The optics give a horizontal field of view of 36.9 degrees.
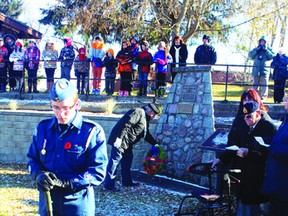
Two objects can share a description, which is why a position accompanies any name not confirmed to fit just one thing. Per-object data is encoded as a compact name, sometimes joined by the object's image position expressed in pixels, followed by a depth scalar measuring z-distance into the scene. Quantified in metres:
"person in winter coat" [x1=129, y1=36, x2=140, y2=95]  11.43
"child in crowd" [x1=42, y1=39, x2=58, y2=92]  12.56
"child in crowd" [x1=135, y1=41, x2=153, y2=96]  11.23
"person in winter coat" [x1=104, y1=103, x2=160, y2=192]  7.68
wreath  8.65
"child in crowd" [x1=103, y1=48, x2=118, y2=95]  11.69
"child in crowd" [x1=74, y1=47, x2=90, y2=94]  12.09
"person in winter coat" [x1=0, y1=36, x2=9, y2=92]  12.95
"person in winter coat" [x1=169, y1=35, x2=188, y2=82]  11.43
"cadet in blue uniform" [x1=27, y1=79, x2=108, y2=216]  3.31
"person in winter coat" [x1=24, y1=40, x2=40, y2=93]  12.59
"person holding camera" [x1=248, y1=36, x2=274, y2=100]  10.78
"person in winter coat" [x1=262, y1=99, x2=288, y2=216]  3.94
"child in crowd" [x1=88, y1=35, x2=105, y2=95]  11.92
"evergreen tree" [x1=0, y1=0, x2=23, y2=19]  35.97
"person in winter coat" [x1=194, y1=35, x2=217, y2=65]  11.09
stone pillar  8.51
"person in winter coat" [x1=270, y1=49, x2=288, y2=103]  10.53
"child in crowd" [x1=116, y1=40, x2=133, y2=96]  11.39
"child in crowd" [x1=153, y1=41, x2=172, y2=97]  11.24
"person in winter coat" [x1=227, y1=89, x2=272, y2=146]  4.81
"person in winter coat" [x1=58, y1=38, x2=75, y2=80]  12.19
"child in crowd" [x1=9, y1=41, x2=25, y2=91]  12.81
